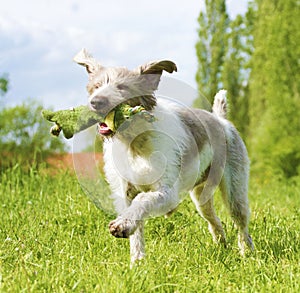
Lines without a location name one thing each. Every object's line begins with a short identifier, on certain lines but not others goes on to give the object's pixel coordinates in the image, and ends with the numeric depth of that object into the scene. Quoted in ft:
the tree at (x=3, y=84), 39.05
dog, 12.78
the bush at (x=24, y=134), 37.73
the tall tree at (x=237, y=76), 76.64
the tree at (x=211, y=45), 78.02
